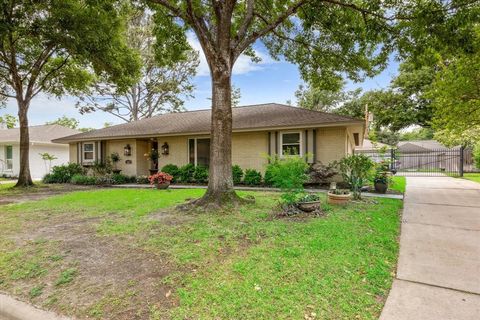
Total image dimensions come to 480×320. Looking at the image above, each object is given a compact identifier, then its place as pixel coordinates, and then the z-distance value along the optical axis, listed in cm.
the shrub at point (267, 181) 1073
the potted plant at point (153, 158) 1471
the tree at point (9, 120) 3205
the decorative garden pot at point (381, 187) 901
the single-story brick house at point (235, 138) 1096
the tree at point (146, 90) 2303
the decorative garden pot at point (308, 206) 590
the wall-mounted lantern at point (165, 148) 1436
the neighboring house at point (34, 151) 2011
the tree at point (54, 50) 1046
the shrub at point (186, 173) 1312
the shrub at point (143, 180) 1394
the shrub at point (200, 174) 1275
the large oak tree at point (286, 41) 689
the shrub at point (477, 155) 1838
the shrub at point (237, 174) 1203
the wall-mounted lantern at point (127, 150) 1496
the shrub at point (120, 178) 1412
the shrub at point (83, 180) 1387
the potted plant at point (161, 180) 1124
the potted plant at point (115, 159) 1525
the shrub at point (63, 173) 1516
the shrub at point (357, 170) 748
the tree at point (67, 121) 4388
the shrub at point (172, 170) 1345
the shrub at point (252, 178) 1178
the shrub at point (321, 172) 1052
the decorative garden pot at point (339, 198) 693
